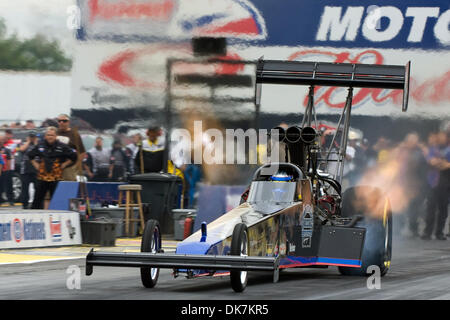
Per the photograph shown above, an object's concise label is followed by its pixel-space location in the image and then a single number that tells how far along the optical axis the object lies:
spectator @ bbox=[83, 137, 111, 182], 26.58
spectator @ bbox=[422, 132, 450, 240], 25.00
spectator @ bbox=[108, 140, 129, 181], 26.64
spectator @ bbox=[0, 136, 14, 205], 27.14
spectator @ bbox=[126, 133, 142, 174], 26.33
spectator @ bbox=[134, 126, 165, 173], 25.80
